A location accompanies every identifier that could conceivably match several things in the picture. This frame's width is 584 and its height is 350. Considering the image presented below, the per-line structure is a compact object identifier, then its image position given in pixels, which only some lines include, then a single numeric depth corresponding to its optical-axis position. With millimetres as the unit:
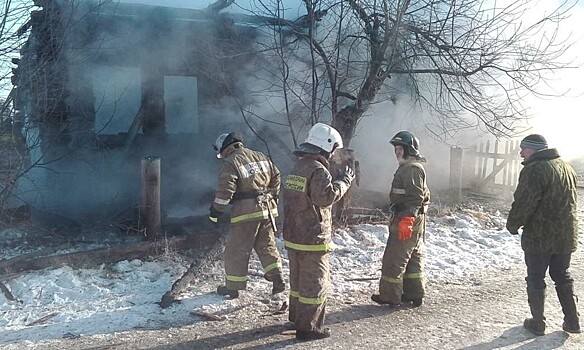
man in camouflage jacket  4383
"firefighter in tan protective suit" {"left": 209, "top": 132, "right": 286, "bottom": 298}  5043
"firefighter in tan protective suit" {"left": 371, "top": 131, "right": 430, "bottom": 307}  4980
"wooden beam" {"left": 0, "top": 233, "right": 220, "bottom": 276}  5559
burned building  7965
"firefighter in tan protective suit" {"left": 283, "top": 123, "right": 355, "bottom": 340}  4301
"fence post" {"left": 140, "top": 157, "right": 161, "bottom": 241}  6512
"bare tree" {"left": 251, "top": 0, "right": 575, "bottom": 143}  7516
